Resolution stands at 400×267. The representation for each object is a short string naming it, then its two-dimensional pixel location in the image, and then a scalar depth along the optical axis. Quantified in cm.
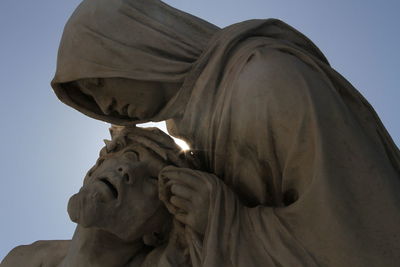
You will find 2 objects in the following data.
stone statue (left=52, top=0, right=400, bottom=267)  235
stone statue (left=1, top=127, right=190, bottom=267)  266
